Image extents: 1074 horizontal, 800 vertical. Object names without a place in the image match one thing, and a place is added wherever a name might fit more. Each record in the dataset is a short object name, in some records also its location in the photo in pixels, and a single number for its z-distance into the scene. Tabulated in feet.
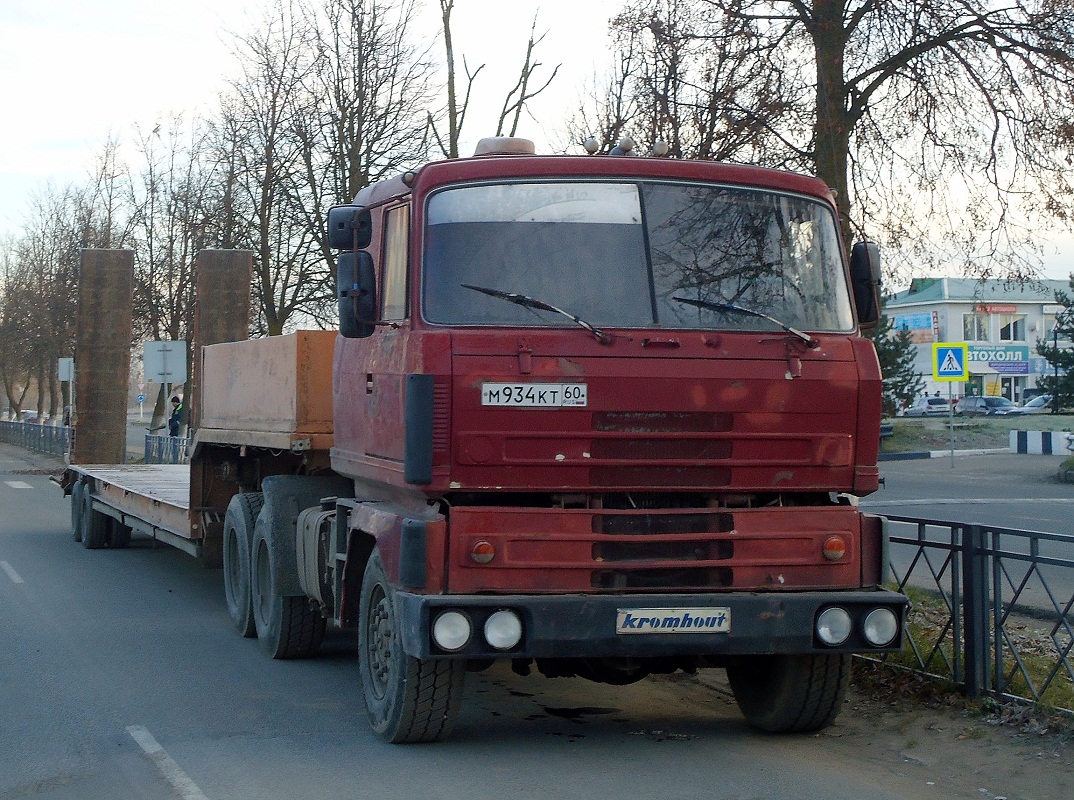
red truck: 18.97
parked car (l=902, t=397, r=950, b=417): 252.42
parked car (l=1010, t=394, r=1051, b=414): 232.80
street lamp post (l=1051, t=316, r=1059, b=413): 196.34
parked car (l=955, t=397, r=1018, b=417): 243.60
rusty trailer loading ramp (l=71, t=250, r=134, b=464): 75.25
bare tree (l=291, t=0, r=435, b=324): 75.72
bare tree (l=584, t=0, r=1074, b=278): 37.11
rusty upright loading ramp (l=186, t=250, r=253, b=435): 54.90
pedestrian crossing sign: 100.43
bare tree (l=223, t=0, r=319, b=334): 84.89
